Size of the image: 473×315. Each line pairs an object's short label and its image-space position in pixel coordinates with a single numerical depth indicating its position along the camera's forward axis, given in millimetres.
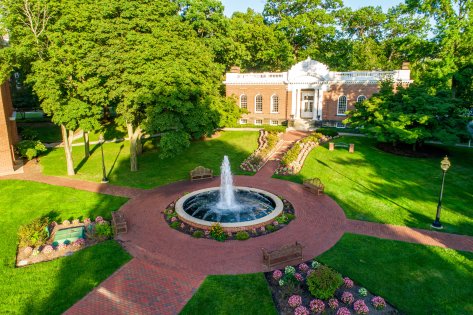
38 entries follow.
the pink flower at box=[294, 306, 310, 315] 10187
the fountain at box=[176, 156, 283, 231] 16250
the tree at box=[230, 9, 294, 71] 48438
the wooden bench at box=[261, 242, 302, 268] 12680
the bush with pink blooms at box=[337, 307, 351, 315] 10094
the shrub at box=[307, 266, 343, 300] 10742
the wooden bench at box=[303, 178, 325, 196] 20641
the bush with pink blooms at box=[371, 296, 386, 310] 10547
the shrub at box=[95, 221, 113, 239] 15172
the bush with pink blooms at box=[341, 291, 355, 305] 10719
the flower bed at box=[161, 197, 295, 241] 15141
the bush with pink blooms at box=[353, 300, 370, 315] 10258
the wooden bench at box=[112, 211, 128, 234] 15523
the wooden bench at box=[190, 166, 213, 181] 23820
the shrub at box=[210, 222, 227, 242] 14988
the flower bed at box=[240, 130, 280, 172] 26459
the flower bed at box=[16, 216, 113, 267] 13919
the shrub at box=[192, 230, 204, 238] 15250
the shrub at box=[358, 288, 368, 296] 11070
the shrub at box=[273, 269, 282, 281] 12039
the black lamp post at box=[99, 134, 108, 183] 23634
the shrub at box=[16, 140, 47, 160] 28589
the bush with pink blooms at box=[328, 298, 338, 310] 10477
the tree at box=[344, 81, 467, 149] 26078
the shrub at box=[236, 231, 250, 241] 14969
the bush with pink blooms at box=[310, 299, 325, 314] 10328
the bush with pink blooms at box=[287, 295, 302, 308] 10594
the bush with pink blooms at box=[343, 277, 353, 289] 11539
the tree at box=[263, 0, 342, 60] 48781
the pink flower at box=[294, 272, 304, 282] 11888
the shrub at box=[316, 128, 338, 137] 34375
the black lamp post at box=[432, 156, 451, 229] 16038
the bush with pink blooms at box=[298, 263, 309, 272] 12523
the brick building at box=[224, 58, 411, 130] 38812
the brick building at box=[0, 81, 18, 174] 25188
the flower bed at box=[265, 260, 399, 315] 10398
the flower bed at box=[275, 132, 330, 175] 25172
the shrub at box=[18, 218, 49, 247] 14633
